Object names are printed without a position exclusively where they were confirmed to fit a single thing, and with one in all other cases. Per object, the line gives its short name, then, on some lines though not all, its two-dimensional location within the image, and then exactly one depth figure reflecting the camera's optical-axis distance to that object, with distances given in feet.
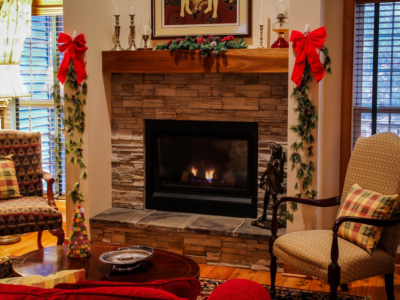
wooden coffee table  8.72
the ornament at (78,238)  9.59
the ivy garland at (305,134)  11.93
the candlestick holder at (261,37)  13.09
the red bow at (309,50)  11.62
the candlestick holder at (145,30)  13.99
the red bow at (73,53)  13.47
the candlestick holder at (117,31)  14.44
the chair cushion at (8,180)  13.19
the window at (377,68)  12.80
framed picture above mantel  13.52
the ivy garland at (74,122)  13.75
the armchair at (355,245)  9.29
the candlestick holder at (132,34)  14.29
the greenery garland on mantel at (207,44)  13.04
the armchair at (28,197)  12.18
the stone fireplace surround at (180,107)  13.56
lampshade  15.93
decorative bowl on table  8.93
